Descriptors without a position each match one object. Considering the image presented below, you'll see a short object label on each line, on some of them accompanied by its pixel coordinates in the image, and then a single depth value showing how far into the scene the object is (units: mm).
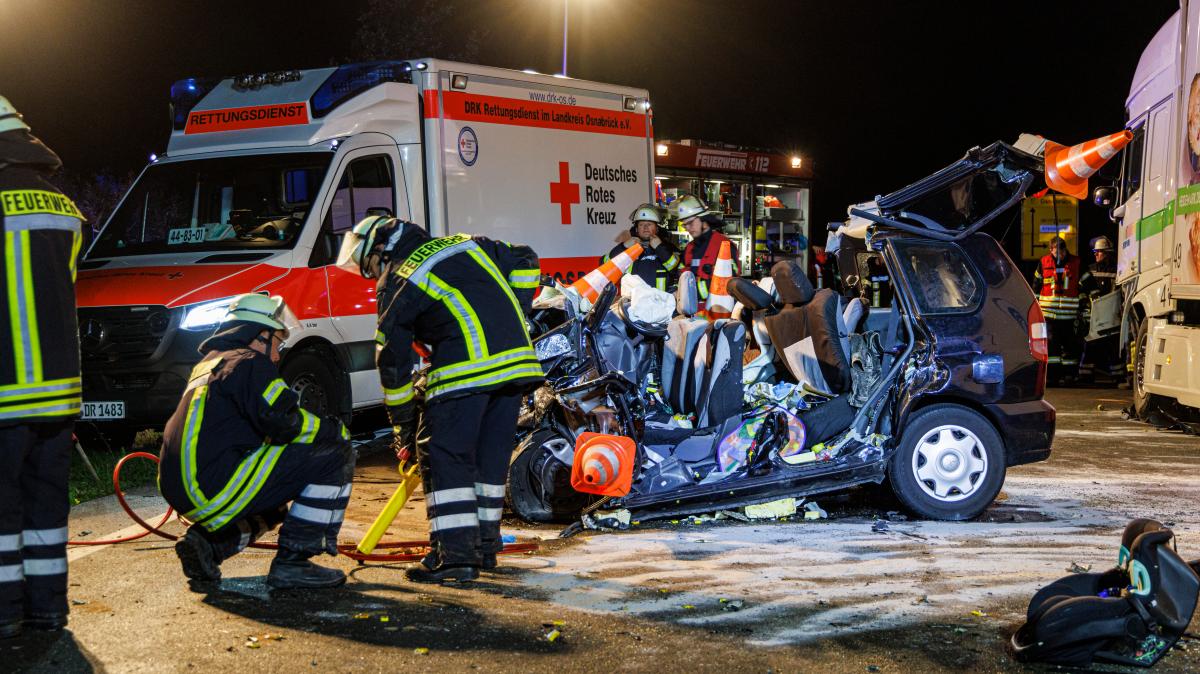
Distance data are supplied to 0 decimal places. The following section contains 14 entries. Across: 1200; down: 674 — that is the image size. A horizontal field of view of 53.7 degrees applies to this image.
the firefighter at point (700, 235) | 9477
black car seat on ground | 4074
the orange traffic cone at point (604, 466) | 6051
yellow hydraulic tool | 5684
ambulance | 8445
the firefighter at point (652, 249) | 9984
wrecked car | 6500
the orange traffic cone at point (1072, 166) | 6855
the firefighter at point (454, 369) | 5426
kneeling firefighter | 5035
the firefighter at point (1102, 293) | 14914
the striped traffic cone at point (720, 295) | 8117
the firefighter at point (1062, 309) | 14930
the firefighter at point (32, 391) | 4648
